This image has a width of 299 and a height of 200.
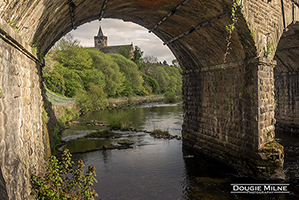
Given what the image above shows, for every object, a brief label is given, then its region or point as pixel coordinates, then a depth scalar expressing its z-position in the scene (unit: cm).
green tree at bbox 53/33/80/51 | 3919
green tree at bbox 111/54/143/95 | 5392
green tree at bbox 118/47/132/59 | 7588
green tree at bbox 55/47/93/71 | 3803
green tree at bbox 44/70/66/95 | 2970
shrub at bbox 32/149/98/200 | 493
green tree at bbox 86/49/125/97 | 4491
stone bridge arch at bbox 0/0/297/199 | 432
